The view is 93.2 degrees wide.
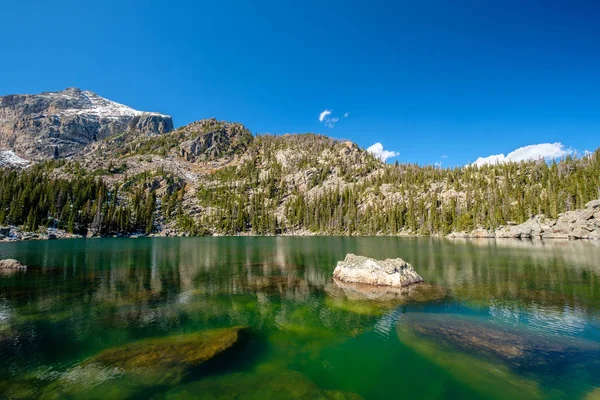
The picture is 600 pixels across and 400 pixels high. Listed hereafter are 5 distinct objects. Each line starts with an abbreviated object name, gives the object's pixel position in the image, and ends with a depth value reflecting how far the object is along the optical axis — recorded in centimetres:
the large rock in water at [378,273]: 3122
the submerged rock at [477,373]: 1164
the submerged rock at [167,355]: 1308
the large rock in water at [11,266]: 3944
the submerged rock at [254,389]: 1131
